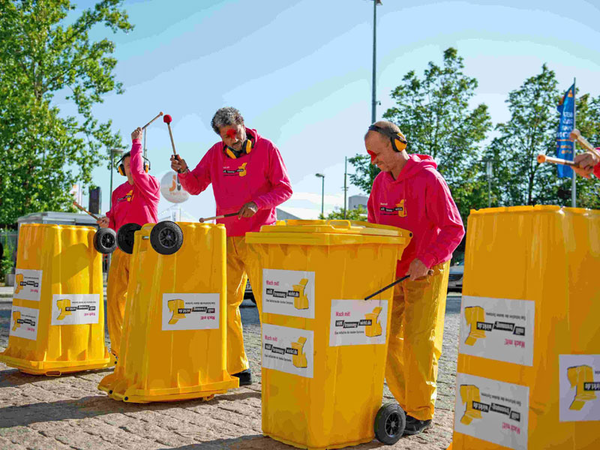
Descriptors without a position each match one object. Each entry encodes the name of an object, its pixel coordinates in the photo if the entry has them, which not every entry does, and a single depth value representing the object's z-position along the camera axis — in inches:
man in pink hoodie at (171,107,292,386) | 222.8
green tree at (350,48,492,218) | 1278.3
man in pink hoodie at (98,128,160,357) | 255.8
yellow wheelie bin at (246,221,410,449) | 146.2
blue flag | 1083.9
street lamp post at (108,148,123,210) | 1023.6
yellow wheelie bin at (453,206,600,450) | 114.7
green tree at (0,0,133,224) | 911.7
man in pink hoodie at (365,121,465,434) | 165.9
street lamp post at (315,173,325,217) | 2402.8
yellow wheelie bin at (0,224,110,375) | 239.9
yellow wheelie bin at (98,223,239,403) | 194.9
